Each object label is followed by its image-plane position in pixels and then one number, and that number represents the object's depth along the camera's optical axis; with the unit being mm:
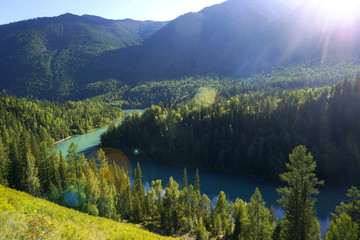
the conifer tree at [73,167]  51512
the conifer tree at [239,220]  40062
